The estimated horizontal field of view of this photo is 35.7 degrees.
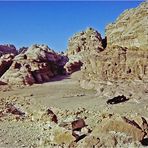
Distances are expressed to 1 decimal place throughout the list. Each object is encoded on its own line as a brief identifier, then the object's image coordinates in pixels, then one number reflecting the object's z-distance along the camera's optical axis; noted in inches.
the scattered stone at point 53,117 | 541.4
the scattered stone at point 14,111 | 650.8
